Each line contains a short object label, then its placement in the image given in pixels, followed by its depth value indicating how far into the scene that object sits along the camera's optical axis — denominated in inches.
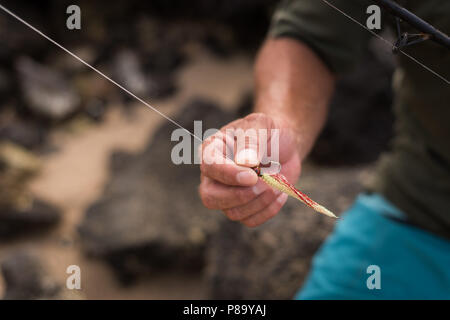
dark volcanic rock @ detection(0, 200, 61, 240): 119.3
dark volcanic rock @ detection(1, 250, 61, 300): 84.1
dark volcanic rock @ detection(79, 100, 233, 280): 107.6
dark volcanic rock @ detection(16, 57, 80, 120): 155.9
